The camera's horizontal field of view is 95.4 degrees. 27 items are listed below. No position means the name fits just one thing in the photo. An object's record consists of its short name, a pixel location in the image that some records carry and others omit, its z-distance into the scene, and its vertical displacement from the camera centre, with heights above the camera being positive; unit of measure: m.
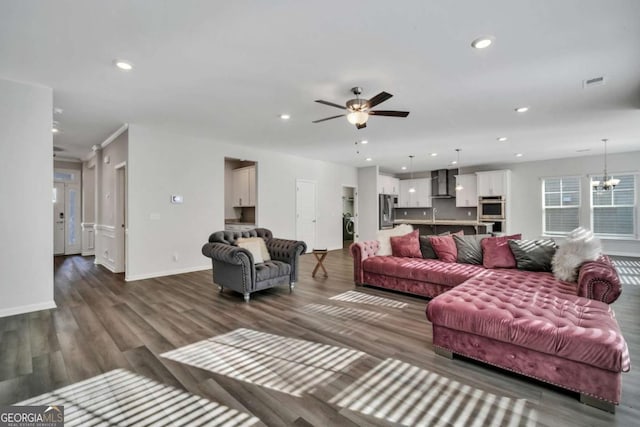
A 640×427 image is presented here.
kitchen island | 8.35 -0.39
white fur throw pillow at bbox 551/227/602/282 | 3.15 -0.46
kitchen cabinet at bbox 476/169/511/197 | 8.88 +0.95
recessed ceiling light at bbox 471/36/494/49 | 2.51 +1.51
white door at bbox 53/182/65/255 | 8.13 -0.13
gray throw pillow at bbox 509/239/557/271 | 3.69 -0.52
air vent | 3.30 +1.52
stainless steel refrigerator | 9.73 +0.09
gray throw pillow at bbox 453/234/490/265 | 4.25 -0.53
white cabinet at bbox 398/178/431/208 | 10.71 +0.72
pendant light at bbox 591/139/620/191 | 6.91 +0.75
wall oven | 8.87 +0.17
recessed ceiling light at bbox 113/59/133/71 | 2.90 +1.53
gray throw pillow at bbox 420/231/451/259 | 4.64 -0.57
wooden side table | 5.45 -0.86
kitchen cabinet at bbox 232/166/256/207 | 7.41 +0.74
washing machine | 10.99 -0.47
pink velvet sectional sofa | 1.79 -0.80
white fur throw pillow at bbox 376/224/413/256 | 4.96 -0.39
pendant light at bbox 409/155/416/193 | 9.89 +0.99
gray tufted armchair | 3.89 -0.72
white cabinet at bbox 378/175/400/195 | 9.88 +1.02
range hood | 10.16 +1.03
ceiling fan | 3.35 +1.20
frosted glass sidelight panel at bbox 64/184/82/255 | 8.31 -0.17
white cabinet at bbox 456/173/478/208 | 9.52 +0.71
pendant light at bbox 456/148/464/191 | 7.29 +1.07
